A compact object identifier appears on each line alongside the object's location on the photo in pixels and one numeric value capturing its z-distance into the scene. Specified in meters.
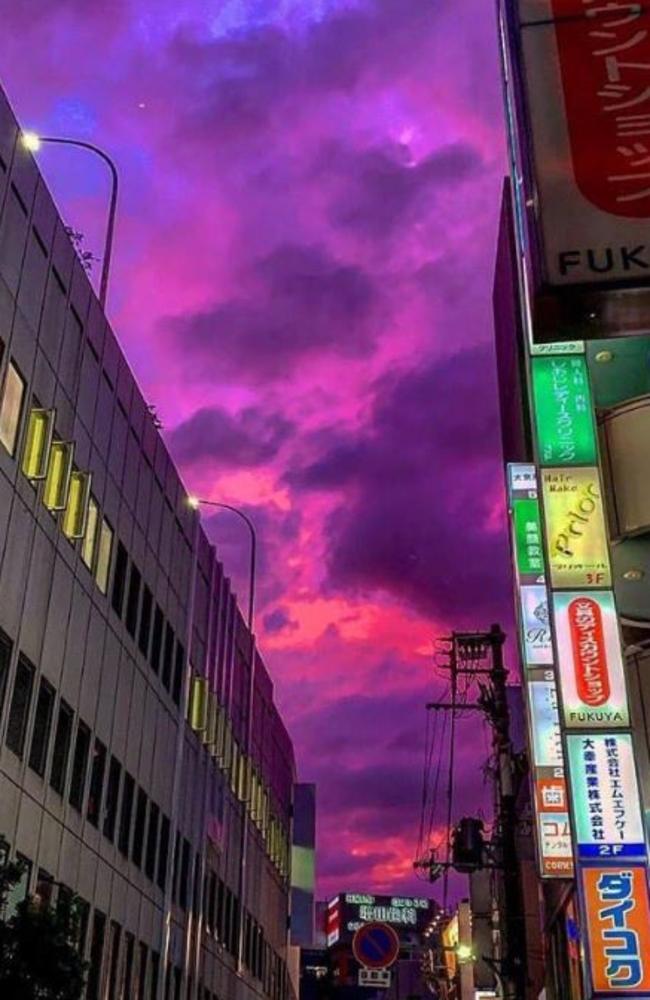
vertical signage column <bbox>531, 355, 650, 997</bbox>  16.45
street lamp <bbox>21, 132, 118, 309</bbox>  30.88
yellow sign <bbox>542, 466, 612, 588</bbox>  19.08
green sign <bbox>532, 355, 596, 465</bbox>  20.22
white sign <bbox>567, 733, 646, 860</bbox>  16.94
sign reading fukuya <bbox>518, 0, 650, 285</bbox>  6.78
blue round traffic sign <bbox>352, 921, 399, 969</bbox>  24.00
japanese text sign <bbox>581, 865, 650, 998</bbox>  15.98
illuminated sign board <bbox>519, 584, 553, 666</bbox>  21.61
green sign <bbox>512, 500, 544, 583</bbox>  22.89
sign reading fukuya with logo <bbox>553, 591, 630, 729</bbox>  17.78
